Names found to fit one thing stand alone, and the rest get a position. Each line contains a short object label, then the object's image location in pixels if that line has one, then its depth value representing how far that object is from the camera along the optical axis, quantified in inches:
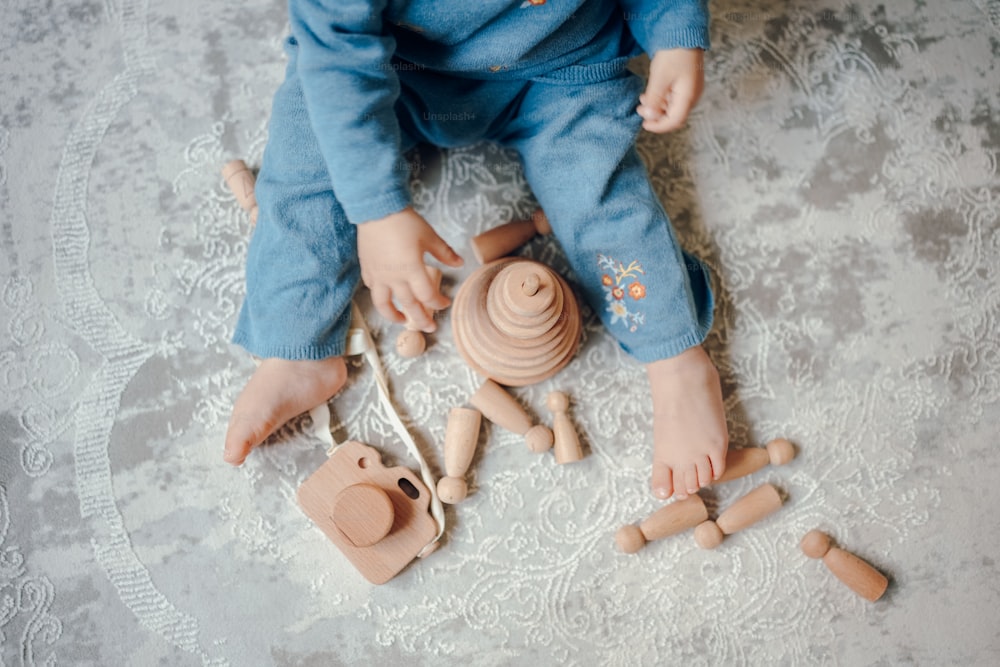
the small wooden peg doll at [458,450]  30.5
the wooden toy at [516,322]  27.5
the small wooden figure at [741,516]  30.7
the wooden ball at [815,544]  30.6
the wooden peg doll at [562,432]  30.9
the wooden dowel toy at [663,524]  30.5
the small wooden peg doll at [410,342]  31.3
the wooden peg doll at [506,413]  30.9
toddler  26.6
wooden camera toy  28.8
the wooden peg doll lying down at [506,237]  31.6
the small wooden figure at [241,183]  32.0
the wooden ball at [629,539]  30.4
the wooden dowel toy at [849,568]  30.5
